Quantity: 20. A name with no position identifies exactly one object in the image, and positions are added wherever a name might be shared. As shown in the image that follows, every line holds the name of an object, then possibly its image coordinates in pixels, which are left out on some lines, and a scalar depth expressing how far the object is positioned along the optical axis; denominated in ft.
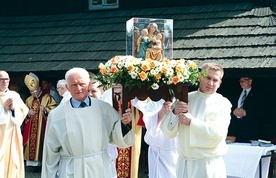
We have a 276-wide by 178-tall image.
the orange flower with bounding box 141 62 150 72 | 25.35
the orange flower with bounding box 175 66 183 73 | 25.49
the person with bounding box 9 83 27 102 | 54.48
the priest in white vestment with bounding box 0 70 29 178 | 38.78
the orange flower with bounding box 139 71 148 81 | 25.08
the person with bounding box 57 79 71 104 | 42.53
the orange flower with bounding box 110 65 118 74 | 25.66
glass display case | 28.08
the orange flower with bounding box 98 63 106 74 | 26.12
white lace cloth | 36.43
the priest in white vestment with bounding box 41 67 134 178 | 24.96
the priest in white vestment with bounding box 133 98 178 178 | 32.91
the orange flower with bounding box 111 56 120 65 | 25.91
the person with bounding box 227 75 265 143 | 41.13
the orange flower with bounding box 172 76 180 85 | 25.22
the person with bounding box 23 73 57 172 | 50.83
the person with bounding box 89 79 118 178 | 32.18
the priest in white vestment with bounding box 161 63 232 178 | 26.28
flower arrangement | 25.35
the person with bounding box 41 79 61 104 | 52.15
